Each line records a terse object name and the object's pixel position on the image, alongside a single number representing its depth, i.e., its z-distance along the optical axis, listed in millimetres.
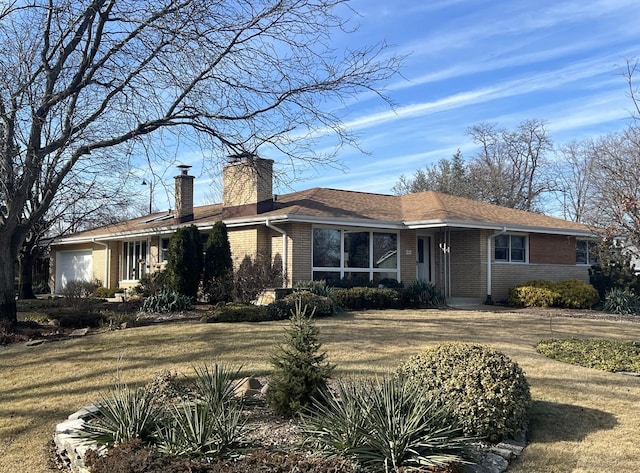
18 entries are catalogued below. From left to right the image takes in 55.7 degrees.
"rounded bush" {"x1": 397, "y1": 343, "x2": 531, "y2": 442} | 5684
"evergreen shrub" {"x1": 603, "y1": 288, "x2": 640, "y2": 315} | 19688
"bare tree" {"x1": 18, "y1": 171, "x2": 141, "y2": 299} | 23848
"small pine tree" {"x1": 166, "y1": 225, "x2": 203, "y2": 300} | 17266
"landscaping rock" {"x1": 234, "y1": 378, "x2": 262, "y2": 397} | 7402
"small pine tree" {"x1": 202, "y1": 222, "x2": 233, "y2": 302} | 17594
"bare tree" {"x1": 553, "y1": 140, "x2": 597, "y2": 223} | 46812
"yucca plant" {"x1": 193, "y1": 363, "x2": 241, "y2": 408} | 6085
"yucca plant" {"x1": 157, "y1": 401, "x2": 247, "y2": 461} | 4965
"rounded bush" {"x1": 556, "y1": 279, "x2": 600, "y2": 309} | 20578
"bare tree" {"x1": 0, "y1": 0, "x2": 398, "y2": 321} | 11492
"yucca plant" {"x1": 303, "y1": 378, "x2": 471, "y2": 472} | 4688
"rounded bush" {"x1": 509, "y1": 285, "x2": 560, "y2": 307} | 20391
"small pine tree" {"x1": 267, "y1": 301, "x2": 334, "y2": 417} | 6277
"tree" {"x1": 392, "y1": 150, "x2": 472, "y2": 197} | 47938
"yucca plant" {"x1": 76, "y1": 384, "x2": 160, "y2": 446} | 5488
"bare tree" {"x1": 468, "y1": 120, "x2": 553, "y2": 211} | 48156
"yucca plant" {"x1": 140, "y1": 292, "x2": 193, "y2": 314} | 15492
